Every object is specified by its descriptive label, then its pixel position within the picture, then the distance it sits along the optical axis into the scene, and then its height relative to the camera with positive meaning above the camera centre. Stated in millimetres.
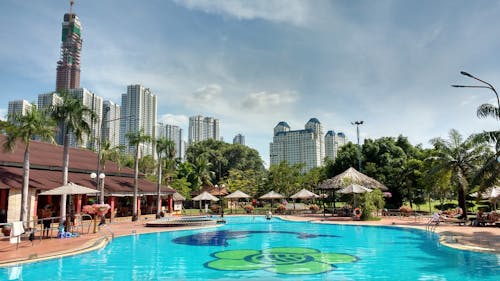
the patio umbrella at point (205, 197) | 38597 -687
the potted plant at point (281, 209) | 38769 -2051
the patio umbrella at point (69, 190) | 17562 +87
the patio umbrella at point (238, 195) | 39688 -522
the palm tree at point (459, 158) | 28406 +2426
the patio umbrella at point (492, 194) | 23781 -397
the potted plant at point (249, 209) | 40903 -2132
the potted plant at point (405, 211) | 31312 -1925
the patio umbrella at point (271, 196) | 39625 -660
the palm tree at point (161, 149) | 34250 +4050
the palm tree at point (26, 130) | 17047 +2947
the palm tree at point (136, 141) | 29484 +4169
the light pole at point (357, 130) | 40650 +6805
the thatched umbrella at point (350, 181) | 33375 +777
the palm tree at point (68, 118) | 18750 +3868
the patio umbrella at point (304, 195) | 37106 -545
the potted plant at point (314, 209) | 37938 -2049
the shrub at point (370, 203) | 28172 -1092
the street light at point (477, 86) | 15805 +4954
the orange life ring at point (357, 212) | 28978 -1852
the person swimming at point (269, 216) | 33181 -2385
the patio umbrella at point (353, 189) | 29734 +15
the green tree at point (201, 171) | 52328 +2902
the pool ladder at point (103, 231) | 19344 -2337
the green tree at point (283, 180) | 47375 +1319
